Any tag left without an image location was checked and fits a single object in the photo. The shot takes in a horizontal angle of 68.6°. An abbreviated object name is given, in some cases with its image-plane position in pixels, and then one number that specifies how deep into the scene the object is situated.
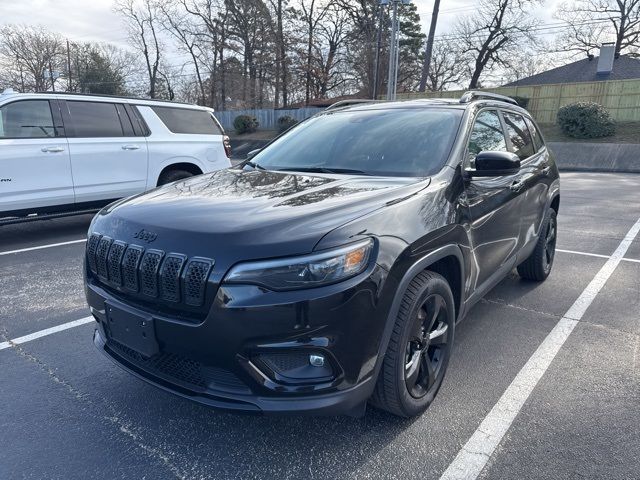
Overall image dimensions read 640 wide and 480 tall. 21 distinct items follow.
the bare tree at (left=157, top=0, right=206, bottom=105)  47.43
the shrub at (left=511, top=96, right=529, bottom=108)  26.58
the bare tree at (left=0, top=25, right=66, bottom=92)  48.47
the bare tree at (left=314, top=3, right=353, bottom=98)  44.31
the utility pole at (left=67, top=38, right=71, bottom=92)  45.66
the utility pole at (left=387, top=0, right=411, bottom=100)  19.46
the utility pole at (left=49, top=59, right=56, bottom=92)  45.78
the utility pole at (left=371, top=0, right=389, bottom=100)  33.72
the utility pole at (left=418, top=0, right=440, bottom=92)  30.00
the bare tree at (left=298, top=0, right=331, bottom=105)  43.69
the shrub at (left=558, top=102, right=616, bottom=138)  22.42
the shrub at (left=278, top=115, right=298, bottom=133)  33.62
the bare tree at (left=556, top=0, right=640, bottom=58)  38.34
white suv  6.13
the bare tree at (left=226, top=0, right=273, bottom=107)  43.25
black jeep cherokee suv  1.94
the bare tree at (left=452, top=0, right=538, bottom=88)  37.28
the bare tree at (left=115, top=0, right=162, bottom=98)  49.12
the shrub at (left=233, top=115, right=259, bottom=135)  36.12
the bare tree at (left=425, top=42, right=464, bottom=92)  42.50
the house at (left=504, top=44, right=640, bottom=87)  31.89
